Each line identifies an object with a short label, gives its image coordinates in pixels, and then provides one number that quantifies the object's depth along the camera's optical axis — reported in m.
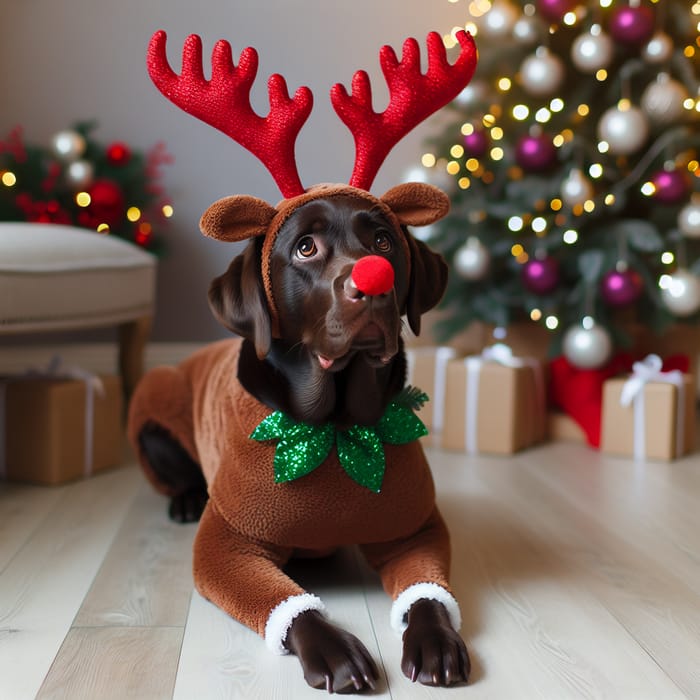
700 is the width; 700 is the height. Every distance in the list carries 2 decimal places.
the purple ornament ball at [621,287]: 2.58
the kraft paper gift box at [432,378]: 2.72
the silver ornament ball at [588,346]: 2.57
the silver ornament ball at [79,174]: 3.03
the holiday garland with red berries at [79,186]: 2.97
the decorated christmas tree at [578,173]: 2.60
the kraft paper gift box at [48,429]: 2.14
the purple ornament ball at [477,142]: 2.81
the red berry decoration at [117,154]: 3.21
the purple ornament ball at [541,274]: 2.67
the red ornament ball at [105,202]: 3.02
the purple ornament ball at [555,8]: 2.70
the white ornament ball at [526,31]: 2.73
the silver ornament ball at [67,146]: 3.08
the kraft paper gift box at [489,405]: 2.55
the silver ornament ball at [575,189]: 2.60
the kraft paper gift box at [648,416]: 2.50
